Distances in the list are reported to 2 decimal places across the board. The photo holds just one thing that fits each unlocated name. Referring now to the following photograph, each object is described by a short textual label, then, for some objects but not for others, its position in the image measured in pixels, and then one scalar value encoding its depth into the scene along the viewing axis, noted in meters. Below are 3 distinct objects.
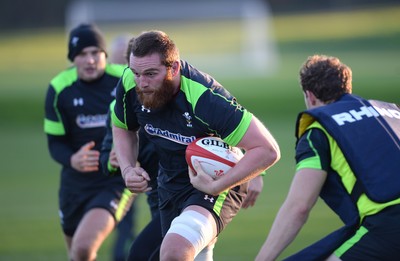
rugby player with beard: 11.53
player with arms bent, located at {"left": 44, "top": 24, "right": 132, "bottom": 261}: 16.67
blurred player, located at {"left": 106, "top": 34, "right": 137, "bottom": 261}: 18.69
